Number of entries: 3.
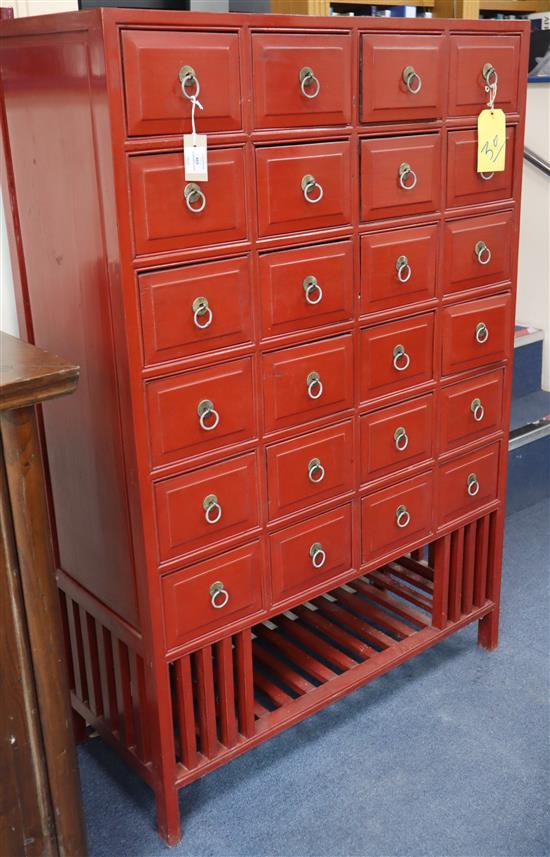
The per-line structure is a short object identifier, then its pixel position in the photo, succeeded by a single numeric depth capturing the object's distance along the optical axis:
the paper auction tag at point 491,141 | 1.92
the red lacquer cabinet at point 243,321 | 1.46
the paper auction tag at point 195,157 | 1.44
